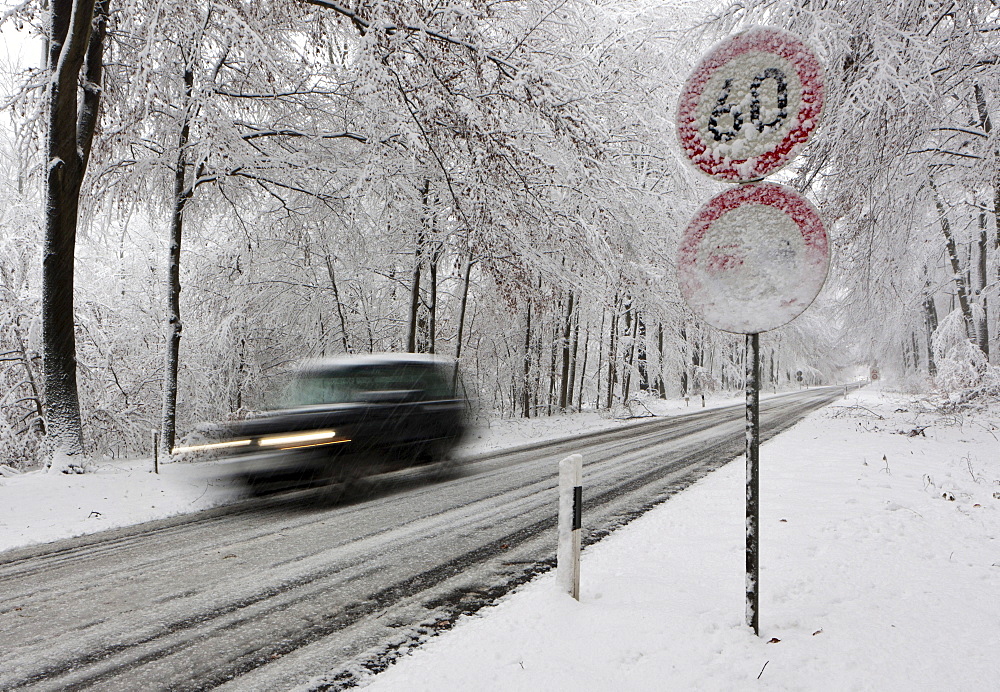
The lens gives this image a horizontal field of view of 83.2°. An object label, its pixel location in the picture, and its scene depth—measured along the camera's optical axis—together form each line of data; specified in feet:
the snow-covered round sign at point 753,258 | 9.07
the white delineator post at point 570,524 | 12.41
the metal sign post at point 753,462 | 9.91
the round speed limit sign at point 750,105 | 9.37
